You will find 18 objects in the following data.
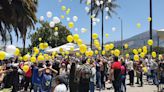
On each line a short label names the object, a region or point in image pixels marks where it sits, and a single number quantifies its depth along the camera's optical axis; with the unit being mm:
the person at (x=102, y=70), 9750
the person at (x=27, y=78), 9510
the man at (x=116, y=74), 7275
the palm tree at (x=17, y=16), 12952
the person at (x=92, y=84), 8107
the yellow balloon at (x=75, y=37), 7723
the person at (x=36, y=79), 7388
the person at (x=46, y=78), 6600
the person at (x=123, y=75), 8115
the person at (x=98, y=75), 9426
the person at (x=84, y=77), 6732
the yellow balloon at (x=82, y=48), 7486
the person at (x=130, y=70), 10639
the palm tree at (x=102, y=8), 23624
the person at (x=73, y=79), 6672
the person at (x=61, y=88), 3762
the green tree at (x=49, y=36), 32519
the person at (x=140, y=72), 10707
